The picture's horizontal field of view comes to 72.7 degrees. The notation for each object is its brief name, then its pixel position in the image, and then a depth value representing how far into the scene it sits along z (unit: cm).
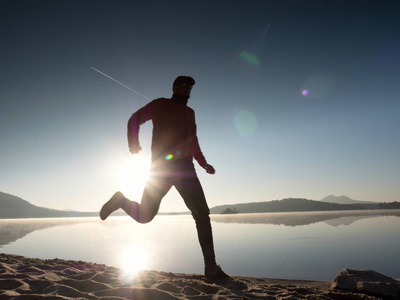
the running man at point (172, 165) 429
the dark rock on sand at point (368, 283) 382
